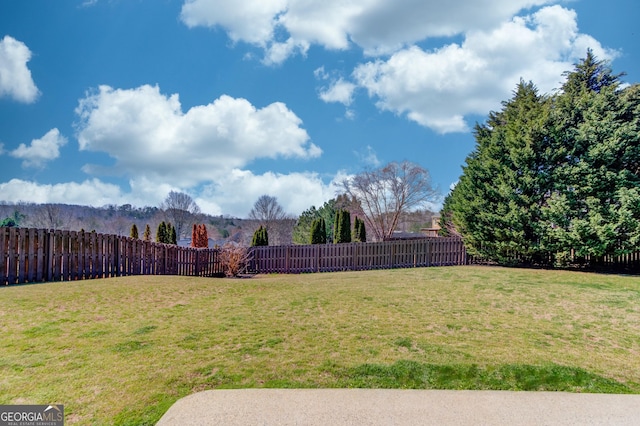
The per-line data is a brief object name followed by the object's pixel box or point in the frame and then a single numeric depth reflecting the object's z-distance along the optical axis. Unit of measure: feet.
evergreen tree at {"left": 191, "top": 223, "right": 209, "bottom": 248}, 82.38
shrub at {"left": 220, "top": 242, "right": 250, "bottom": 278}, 56.34
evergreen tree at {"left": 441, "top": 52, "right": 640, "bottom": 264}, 40.75
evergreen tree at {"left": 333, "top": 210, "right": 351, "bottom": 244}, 83.82
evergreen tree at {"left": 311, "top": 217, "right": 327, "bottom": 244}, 80.28
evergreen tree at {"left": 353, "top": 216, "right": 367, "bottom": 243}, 95.14
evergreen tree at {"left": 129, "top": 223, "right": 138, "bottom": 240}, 71.56
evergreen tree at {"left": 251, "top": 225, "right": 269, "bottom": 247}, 74.95
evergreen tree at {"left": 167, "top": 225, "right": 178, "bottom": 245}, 81.80
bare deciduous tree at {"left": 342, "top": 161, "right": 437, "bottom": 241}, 119.44
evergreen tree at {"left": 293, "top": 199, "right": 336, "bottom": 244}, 123.44
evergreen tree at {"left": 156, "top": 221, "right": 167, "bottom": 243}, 76.48
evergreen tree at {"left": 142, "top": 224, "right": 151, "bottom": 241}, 80.42
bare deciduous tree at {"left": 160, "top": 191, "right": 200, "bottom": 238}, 180.45
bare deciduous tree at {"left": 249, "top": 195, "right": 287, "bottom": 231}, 161.17
